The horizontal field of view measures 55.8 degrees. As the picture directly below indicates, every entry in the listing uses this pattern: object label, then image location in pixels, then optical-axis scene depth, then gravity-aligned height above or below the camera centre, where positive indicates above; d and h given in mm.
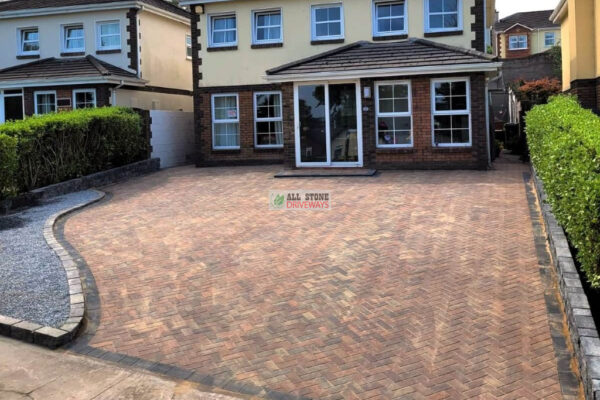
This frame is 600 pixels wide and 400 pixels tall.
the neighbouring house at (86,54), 20828 +4432
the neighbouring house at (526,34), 52656 +11049
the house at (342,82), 15891 +2249
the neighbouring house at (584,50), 16062 +2891
